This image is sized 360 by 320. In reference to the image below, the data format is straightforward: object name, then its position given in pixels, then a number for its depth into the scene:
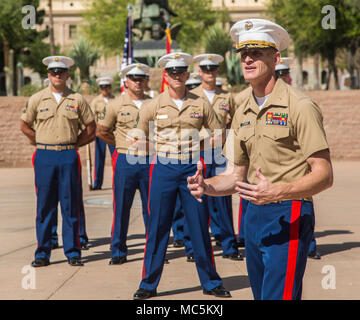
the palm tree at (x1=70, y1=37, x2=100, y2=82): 33.41
